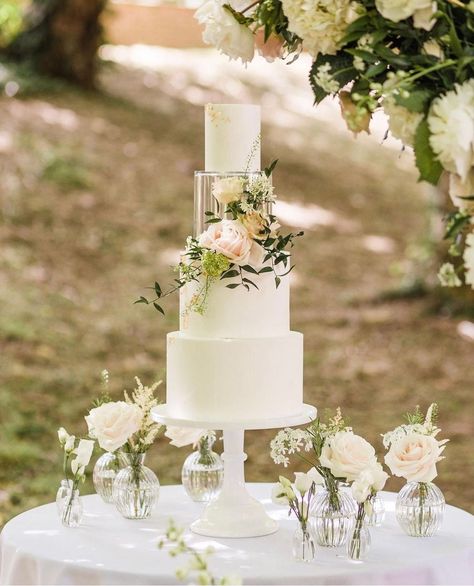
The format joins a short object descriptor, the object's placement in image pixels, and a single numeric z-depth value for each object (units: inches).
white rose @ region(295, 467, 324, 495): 174.6
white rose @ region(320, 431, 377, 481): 177.2
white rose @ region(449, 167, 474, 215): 126.7
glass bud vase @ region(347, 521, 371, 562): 171.7
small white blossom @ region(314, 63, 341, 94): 136.2
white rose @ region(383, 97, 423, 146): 128.5
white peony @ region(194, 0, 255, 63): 153.5
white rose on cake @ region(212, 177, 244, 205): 180.8
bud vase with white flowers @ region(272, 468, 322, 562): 170.5
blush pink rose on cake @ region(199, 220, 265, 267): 176.9
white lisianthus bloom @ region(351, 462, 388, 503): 171.9
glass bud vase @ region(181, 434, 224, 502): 208.0
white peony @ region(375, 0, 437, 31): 123.0
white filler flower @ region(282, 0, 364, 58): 132.7
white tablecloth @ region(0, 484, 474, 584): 163.9
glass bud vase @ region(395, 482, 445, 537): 185.2
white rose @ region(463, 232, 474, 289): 121.5
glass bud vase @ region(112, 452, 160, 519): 195.6
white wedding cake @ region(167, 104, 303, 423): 180.7
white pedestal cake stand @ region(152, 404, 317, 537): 185.1
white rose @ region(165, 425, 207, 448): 205.9
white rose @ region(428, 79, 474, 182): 120.5
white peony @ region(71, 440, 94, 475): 192.3
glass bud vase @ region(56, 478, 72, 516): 192.9
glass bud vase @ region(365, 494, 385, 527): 191.9
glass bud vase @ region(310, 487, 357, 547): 177.6
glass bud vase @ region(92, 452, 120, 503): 202.4
